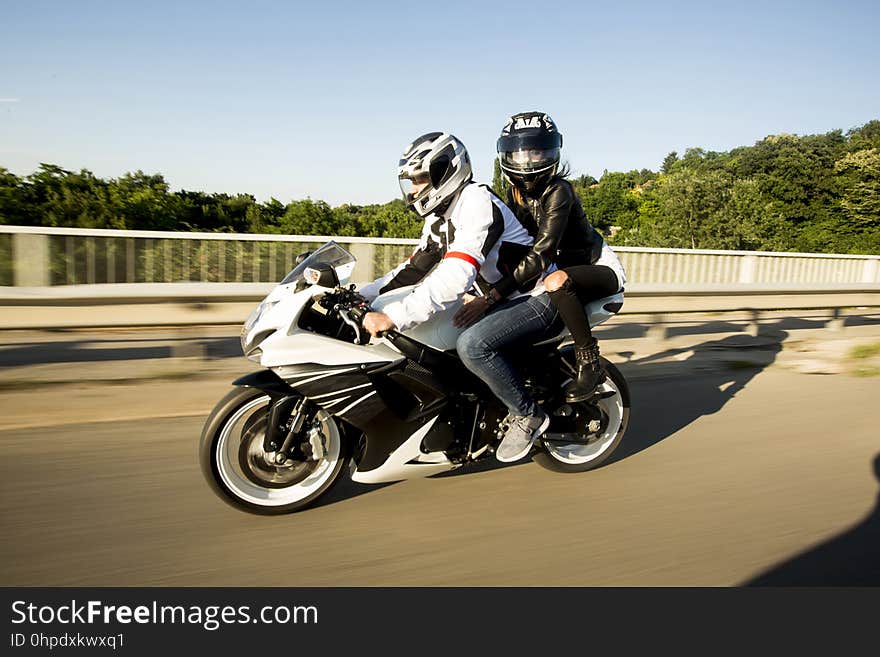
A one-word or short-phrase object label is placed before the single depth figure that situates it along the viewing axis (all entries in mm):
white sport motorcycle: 3256
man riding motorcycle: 3332
